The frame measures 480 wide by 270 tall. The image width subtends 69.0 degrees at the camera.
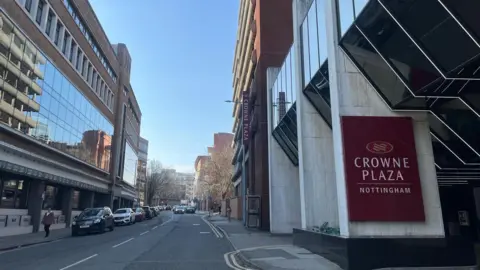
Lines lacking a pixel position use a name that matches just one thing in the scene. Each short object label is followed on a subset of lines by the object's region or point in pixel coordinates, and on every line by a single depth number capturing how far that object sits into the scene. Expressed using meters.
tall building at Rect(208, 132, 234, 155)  135.62
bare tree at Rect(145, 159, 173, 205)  94.81
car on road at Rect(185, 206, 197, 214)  83.59
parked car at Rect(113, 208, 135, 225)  33.84
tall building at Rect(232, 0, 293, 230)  25.61
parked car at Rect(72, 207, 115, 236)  22.66
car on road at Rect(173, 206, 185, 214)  77.72
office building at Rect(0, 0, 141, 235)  20.19
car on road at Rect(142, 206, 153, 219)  47.36
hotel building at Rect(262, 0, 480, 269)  8.86
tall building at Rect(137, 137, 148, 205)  99.62
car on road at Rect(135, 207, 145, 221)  40.28
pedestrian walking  20.70
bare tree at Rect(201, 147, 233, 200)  72.31
